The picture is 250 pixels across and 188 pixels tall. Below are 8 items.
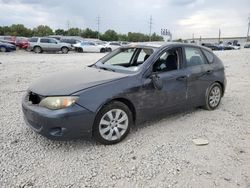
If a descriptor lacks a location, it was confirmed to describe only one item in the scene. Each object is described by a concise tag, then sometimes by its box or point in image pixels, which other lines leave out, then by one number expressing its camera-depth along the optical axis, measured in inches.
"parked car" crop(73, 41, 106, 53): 837.0
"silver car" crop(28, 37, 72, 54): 714.0
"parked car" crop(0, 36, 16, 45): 805.9
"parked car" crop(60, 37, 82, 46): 886.7
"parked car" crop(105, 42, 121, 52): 889.4
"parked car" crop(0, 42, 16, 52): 680.2
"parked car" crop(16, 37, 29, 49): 753.9
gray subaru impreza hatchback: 101.4
